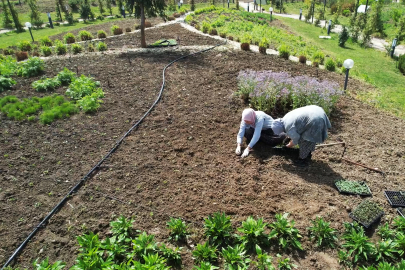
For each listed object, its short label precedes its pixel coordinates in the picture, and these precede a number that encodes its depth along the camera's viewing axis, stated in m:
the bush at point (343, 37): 14.92
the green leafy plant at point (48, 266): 3.10
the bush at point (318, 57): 10.29
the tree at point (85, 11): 22.03
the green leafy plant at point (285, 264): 3.29
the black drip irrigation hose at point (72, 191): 3.60
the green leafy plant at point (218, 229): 3.63
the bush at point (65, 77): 8.20
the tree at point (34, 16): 20.27
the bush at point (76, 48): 10.91
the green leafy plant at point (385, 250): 3.39
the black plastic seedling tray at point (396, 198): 4.17
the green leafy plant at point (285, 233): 3.59
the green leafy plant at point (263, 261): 3.26
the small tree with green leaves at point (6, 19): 20.17
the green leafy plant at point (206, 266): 3.11
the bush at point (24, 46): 11.41
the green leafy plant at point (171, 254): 3.41
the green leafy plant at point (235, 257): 3.29
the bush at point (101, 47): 10.99
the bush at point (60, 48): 10.84
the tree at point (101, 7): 25.36
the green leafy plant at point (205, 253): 3.37
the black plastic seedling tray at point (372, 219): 3.75
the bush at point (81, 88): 7.37
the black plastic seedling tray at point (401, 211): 4.00
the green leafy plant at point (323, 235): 3.61
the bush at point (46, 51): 10.74
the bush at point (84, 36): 12.83
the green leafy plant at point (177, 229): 3.70
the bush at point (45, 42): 11.82
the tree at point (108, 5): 25.21
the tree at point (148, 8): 10.80
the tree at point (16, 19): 18.73
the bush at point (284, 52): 10.38
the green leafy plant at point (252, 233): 3.58
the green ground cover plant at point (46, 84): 7.79
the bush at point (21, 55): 10.40
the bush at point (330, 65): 9.72
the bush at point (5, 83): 7.92
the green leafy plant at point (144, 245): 3.40
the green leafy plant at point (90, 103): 6.75
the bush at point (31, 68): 8.73
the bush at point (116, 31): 14.05
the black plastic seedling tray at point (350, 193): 4.36
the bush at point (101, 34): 13.24
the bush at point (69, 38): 12.52
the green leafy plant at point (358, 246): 3.39
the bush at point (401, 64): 11.43
